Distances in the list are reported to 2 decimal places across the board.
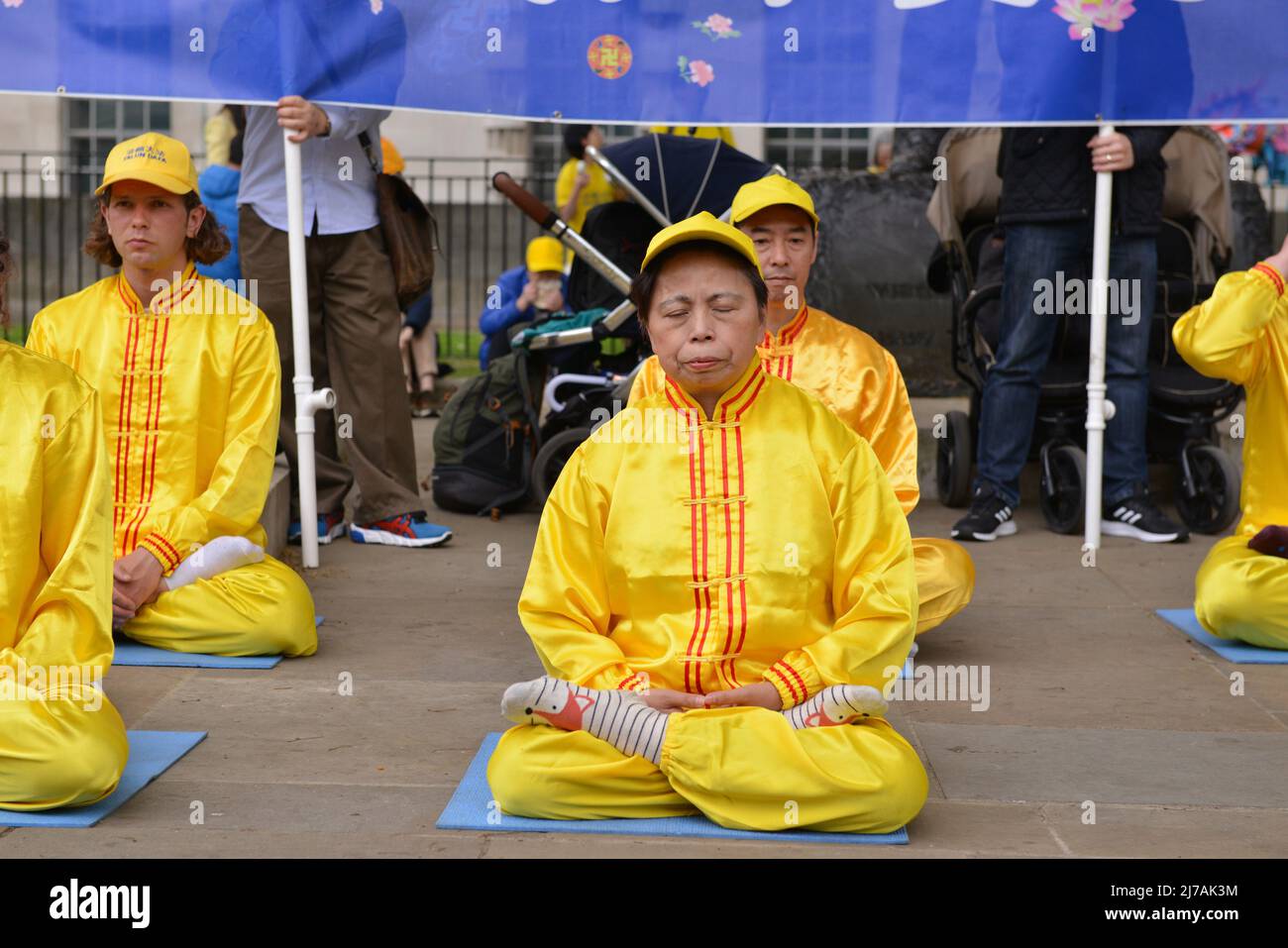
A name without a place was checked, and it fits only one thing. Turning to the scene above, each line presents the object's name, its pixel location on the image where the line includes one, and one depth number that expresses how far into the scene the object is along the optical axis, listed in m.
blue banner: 6.72
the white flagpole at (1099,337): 7.07
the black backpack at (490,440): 8.31
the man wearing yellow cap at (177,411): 5.54
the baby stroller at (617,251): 7.95
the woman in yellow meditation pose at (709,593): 3.87
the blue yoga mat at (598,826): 3.80
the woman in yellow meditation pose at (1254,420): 5.68
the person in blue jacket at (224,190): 8.76
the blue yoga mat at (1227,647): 5.63
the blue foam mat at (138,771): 3.87
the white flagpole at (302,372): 6.77
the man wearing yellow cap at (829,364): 5.28
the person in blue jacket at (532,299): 10.75
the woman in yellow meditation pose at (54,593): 3.87
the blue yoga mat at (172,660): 5.42
